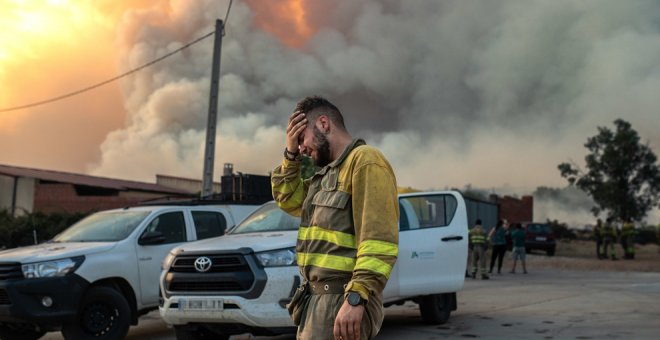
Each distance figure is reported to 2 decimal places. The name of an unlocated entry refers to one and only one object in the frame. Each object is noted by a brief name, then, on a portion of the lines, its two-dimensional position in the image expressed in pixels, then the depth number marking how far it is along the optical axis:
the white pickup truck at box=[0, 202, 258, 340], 8.02
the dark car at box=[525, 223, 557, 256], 34.34
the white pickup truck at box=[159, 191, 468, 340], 7.20
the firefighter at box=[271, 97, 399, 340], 3.02
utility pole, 18.02
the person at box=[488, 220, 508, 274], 21.94
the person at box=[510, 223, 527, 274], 22.19
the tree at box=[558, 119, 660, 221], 53.19
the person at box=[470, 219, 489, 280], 20.11
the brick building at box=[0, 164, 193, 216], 36.59
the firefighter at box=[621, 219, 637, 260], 29.71
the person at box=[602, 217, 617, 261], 29.69
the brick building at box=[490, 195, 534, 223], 73.00
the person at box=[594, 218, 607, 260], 29.94
